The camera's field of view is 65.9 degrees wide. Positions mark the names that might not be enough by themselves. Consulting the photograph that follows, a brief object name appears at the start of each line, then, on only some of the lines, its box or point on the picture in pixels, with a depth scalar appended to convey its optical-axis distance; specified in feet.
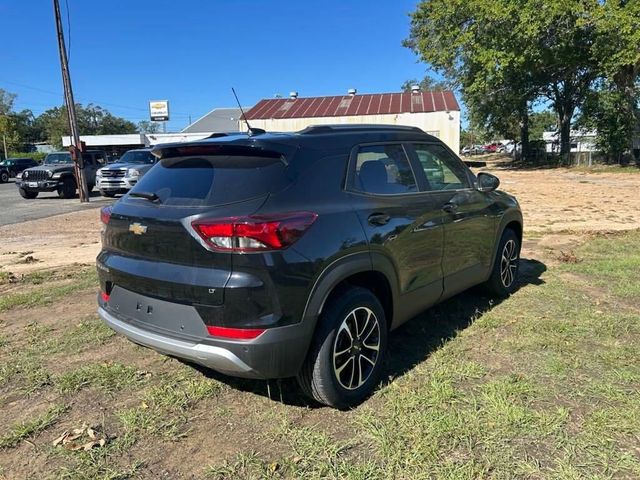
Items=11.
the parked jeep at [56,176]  65.00
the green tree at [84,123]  278.46
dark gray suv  8.75
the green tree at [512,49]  85.81
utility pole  57.57
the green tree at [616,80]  79.05
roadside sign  222.07
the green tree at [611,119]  101.50
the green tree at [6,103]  308.60
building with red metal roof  108.88
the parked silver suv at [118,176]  60.29
